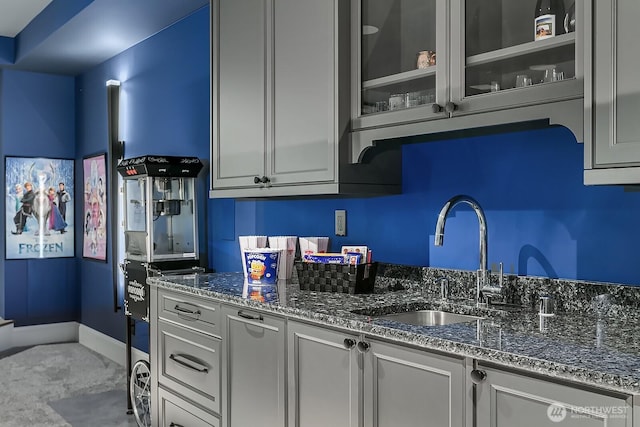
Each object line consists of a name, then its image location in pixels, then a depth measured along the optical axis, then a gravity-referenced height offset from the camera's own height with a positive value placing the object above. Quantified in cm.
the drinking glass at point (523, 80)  196 +40
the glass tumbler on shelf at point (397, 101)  236 +41
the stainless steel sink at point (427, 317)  229 -40
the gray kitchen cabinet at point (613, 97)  164 +30
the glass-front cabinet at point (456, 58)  188 +51
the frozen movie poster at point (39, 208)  602 +3
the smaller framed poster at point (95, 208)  570 +2
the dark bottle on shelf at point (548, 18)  188 +58
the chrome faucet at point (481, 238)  226 -10
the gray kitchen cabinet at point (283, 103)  258 +49
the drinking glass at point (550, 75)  189 +40
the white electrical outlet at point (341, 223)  311 -7
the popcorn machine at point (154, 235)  393 -16
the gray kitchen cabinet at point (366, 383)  170 -53
